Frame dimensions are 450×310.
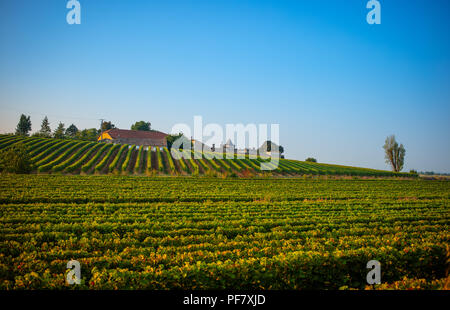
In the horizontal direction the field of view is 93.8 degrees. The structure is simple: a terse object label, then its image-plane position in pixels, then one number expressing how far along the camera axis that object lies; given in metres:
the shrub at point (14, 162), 30.38
